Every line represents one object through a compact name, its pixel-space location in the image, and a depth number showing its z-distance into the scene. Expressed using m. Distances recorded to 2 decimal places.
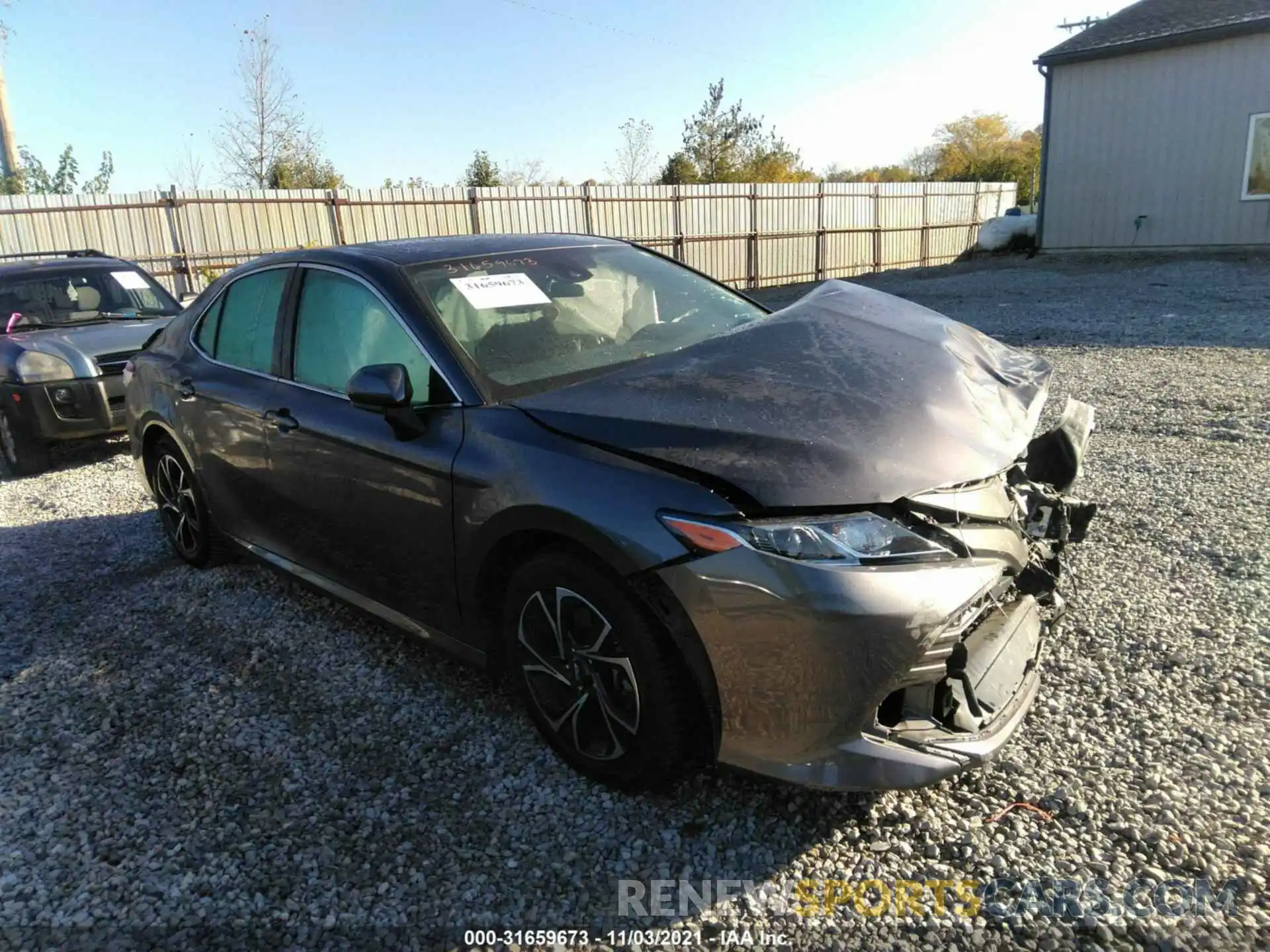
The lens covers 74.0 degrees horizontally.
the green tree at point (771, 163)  35.12
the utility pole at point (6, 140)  20.44
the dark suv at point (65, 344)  6.60
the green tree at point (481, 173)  27.08
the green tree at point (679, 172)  31.62
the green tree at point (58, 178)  26.50
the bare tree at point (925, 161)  63.47
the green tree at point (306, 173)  24.73
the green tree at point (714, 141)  33.19
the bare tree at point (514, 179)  33.31
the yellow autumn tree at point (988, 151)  35.53
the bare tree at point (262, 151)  24.67
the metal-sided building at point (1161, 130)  17.00
